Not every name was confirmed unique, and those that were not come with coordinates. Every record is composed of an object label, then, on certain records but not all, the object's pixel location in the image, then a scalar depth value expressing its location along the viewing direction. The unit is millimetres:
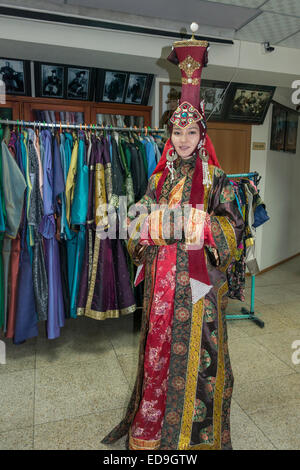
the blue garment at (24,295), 2182
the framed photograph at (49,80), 3092
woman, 1352
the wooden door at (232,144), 3945
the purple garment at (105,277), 2271
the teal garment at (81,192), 2195
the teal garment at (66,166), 2213
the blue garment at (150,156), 2416
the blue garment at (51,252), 2139
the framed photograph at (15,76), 3017
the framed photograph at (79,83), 3186
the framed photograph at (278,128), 4238
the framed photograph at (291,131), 4617
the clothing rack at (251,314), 2887
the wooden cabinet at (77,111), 3207
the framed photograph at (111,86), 3254
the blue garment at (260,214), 2764
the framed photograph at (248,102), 3727
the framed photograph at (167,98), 3428
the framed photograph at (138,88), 3367
